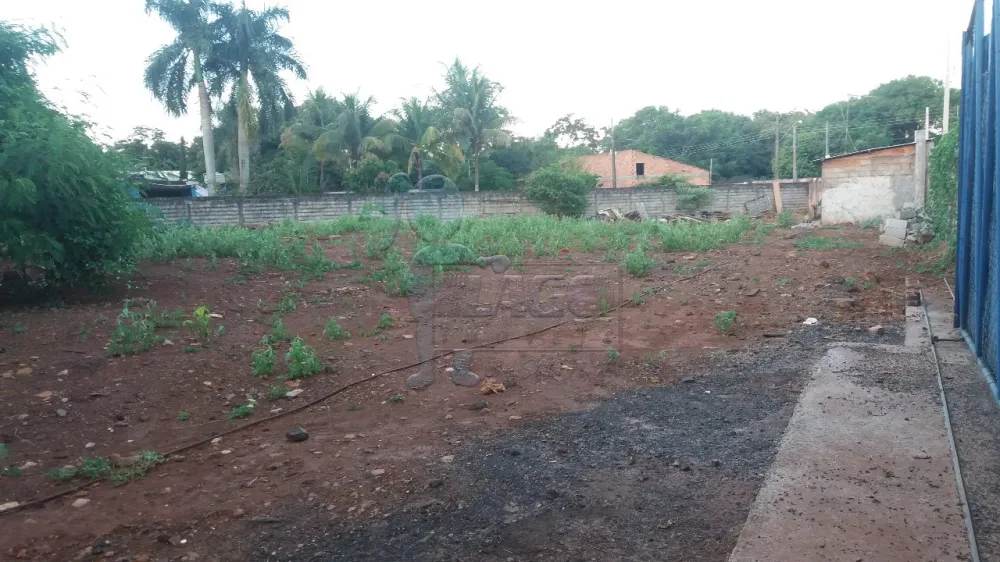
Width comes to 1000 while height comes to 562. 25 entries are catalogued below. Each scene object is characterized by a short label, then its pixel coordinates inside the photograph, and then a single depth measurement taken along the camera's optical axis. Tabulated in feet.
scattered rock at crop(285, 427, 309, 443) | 13.33
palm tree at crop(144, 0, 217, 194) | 77.36
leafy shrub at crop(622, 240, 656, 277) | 32.09
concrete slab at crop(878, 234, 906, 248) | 40.14
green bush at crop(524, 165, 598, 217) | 71.31
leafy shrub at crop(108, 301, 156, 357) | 17.29
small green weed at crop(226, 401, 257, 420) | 14.70
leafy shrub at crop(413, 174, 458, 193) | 74.26
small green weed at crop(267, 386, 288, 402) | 15.90
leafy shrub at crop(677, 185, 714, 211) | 79.46
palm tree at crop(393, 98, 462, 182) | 84.84
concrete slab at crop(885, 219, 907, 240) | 40.69
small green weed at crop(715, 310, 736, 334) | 21.80
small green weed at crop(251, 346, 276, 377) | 17.20
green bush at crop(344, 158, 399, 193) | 80.53
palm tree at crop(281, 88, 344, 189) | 83.61
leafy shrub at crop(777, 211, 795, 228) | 62.49
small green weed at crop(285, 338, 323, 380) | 17.21
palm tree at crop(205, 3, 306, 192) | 78.64
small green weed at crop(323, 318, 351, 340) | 20.90
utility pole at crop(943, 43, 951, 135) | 51.85
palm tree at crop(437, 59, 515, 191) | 89.35
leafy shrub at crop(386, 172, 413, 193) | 76.13
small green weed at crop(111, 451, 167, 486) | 11.40
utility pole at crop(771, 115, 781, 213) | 81.41
